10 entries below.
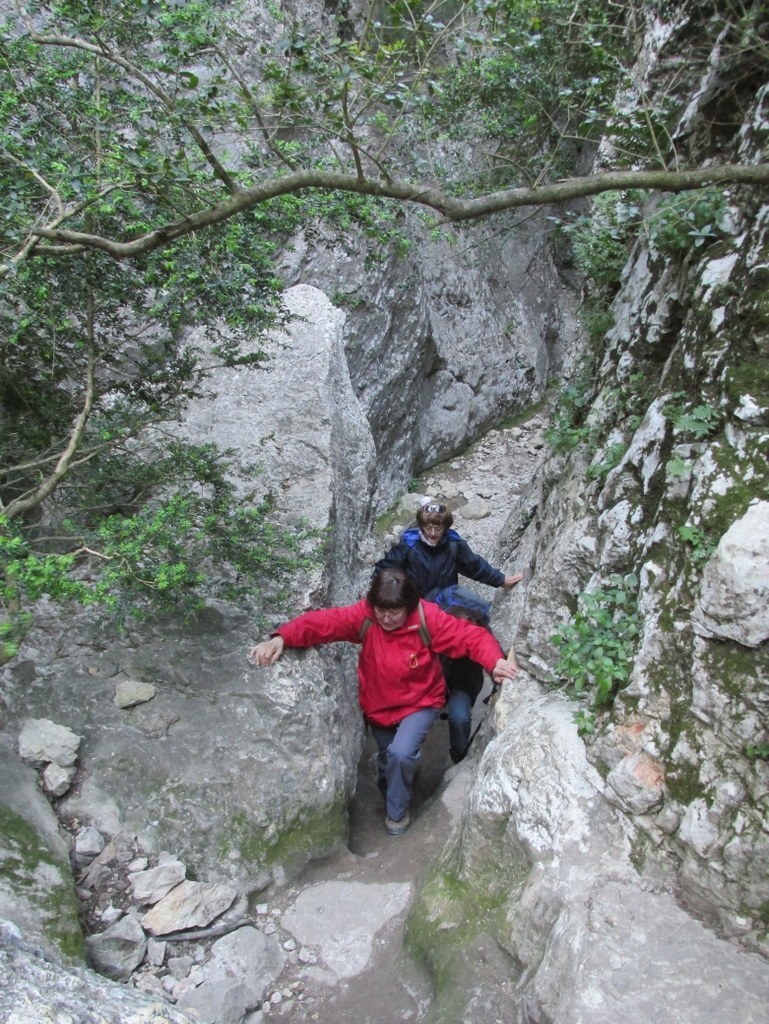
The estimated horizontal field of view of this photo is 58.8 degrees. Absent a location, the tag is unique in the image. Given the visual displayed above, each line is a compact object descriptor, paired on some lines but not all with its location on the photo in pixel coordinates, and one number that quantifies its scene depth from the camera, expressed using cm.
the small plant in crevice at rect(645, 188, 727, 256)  359
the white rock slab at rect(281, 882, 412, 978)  370
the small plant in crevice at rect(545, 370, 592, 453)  535
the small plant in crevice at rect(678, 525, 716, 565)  303
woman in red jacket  438
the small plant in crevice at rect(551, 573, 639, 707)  338
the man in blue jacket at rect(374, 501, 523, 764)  520
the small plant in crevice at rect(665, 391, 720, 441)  325
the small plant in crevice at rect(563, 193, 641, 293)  502
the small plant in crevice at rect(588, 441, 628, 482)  423
